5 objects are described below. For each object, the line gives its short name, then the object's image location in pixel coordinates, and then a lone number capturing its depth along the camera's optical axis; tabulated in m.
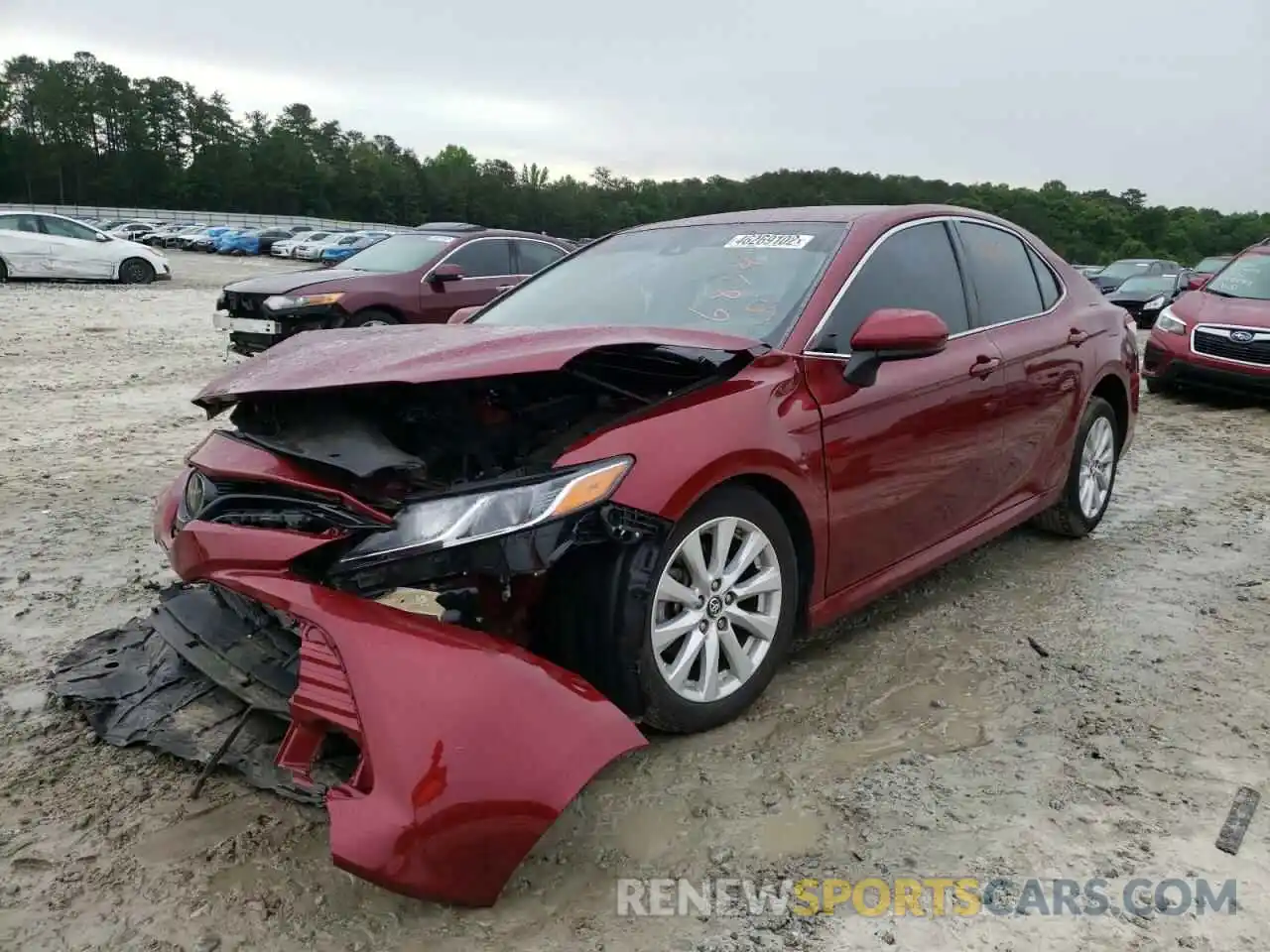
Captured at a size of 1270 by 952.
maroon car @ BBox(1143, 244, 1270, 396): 8.47
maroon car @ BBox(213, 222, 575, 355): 9.06
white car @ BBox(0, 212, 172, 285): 18.34
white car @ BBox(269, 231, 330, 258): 43.18
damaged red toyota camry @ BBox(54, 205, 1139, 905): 2.03
